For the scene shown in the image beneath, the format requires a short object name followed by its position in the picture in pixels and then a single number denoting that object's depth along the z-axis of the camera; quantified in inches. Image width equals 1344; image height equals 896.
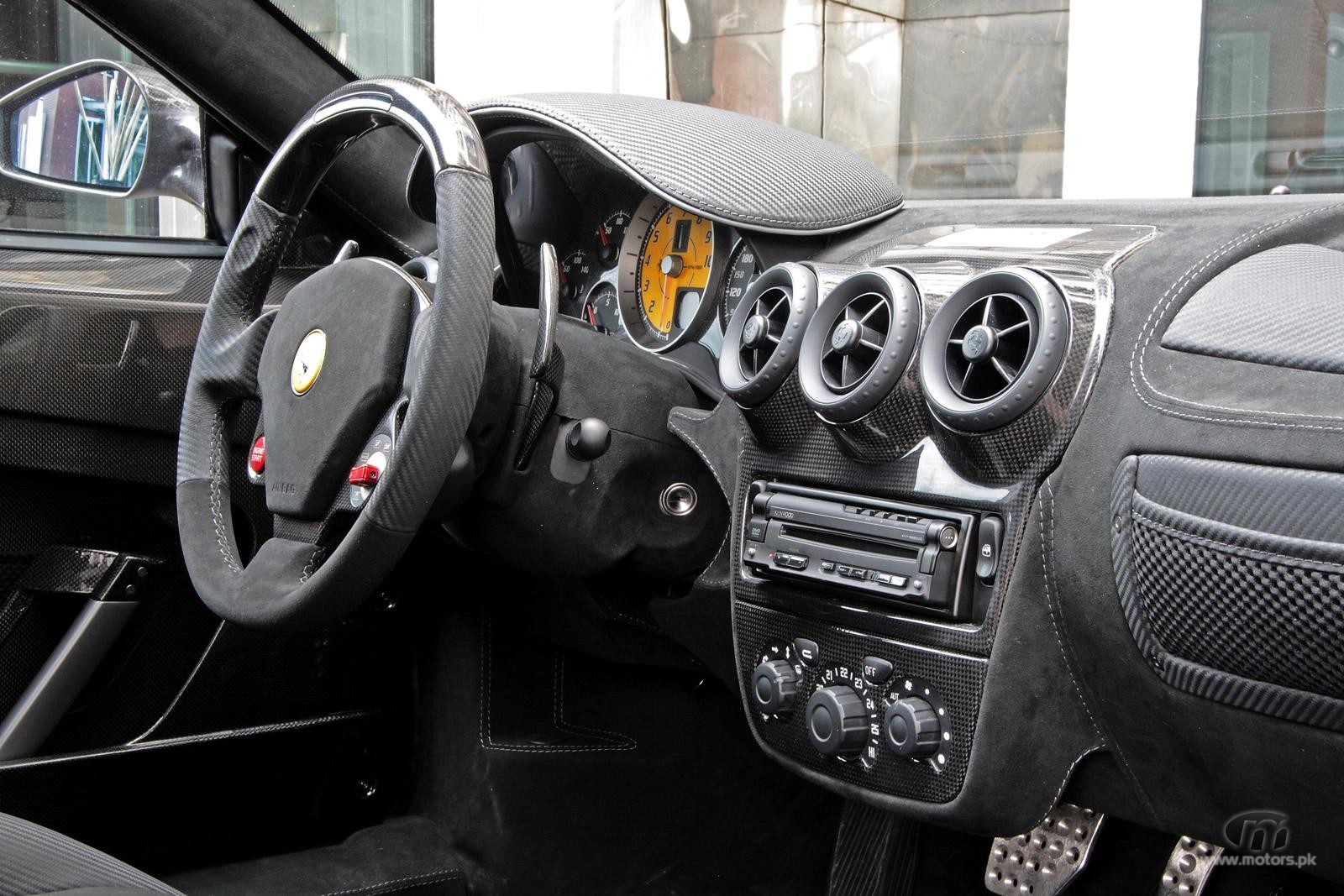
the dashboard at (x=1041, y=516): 42.6
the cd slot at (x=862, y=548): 49.4
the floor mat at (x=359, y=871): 74.9
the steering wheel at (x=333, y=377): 47.6
